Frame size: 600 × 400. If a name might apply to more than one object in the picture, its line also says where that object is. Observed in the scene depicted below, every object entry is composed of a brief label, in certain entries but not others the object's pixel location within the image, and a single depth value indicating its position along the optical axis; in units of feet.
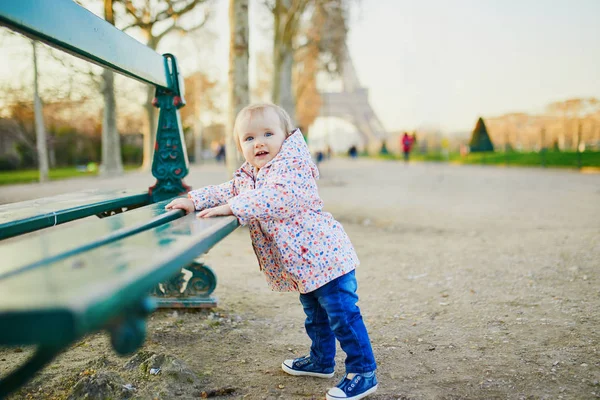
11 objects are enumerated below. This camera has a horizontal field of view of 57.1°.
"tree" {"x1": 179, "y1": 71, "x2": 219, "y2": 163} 103.60
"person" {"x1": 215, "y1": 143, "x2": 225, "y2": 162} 111.65
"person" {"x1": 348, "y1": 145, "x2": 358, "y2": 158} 149.45
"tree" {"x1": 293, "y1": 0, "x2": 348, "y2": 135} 52.75
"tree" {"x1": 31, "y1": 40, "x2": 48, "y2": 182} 46.50
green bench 2.48
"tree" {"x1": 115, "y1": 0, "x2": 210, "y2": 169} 43.06
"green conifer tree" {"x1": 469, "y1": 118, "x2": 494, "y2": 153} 101.45
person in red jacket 91.14
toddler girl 6.42
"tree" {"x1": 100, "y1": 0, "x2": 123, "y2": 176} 53.67
